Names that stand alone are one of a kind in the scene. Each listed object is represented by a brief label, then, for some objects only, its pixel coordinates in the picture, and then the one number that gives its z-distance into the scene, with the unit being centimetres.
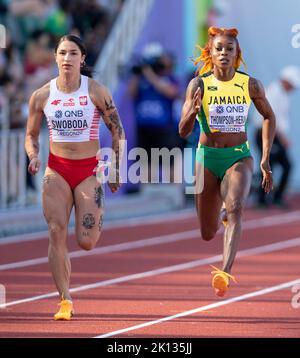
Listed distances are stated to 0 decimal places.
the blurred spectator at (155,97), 2041
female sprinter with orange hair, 1081
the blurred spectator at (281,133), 2159
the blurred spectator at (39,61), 1884
